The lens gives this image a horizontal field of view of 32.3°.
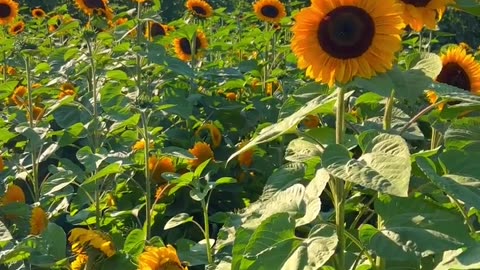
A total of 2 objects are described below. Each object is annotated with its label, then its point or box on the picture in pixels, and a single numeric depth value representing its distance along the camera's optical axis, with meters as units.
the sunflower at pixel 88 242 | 1.97
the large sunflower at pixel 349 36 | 1.54
